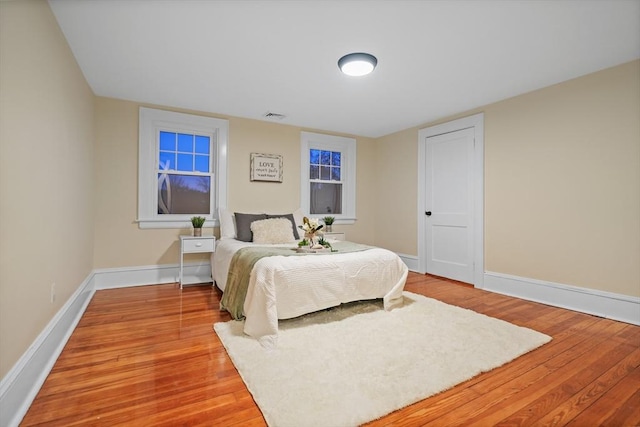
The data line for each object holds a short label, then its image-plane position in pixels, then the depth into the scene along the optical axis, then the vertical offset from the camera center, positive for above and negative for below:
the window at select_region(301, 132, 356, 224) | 4.97 +0.68
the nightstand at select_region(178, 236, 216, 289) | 3.63 -0.38
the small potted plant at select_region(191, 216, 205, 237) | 3.80 -0.13
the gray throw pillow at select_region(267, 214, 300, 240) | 4.11 -0.09
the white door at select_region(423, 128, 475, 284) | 4.05 +0.16
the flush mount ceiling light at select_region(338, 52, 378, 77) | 2.61 +1.34
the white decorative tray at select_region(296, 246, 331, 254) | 2.93 -0.35
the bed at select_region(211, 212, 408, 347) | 2.31 -0.57
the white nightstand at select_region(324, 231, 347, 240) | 4.61 -0.32
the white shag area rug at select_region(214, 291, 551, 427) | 1.50 -0.92
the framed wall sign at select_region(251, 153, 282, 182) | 4.49 +0.71
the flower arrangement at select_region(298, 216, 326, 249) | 3.04 -0.19
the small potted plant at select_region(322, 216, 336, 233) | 4.72 -0.11
